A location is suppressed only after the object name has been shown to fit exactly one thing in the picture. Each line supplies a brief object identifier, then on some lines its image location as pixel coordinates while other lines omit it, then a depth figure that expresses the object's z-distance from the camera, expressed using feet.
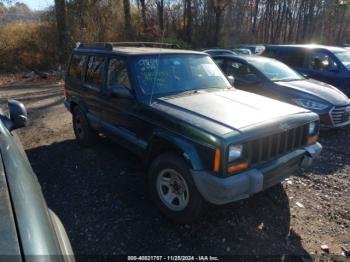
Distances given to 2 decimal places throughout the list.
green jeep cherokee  9.73
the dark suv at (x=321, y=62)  26.91
